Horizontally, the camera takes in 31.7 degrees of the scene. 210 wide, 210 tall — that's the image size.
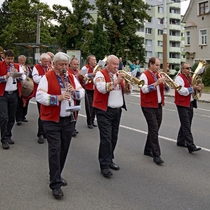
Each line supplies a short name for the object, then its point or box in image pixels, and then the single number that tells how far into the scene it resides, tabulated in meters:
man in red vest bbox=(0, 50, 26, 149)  7.32
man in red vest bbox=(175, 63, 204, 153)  7.20
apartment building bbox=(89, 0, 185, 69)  75.50
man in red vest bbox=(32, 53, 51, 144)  8.02
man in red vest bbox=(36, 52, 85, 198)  4.86
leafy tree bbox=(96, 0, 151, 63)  41.22
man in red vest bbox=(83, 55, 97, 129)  9.70
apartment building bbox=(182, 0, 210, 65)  40.38
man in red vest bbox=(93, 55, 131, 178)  5.80
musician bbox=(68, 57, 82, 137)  8.77
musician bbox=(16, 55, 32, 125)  9.95
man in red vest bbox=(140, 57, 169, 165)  6.56
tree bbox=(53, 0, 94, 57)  45.81
